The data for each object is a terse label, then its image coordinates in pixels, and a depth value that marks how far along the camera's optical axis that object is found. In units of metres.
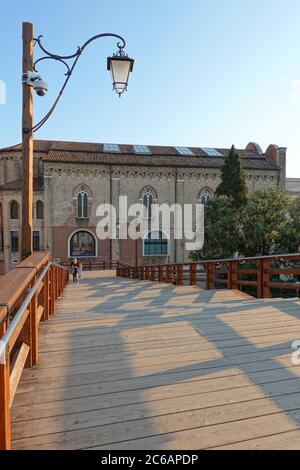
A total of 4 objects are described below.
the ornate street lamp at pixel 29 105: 4.63
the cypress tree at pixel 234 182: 23.66
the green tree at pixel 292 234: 17.91
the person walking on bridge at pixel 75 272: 17.19
